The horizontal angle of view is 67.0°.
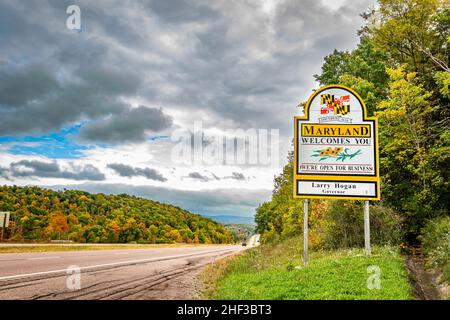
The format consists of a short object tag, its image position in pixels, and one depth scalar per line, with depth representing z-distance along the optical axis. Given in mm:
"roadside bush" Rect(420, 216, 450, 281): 8492
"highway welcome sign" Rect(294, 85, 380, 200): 10672
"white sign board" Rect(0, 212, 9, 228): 25678
